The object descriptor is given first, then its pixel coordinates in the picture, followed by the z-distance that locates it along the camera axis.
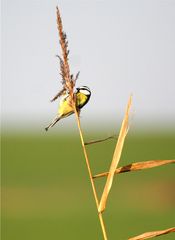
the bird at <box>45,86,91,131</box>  8.26
